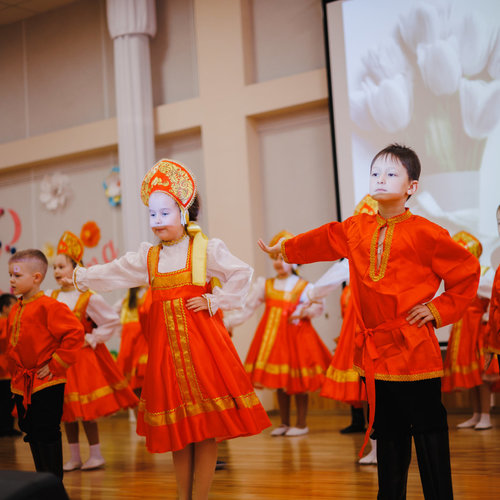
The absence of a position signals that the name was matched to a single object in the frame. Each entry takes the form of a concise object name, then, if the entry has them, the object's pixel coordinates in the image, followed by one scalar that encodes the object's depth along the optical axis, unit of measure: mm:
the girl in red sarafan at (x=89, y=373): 4246
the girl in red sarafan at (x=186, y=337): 2852
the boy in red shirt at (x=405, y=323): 2373
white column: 7031
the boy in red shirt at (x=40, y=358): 3225
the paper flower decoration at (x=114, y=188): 7625
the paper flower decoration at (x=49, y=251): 7844
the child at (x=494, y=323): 3537
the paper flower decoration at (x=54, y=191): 8094
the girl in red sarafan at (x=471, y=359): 4945
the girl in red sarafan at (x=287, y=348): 5156
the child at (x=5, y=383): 6176
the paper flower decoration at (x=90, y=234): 7488
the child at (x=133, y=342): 5559
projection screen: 5605
